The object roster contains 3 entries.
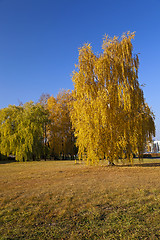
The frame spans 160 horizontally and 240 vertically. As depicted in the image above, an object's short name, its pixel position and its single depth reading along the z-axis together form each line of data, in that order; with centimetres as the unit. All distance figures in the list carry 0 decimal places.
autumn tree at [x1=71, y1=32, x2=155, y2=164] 1347
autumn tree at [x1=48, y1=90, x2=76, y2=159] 3030
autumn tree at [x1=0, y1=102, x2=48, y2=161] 2497
